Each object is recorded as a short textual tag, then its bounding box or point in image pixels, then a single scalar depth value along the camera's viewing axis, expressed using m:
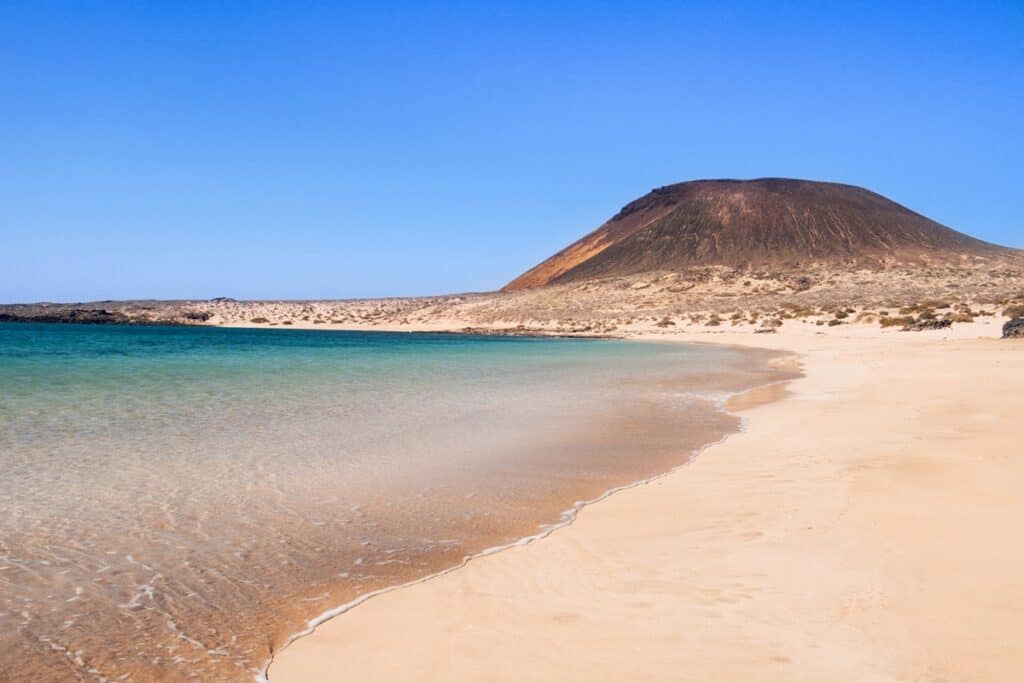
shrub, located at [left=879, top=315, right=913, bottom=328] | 34.19
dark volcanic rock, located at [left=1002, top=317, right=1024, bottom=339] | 23.75
